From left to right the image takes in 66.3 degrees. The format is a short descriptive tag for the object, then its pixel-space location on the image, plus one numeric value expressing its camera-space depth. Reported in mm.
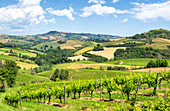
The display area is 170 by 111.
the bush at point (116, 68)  122550
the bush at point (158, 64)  104500
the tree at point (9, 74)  69250
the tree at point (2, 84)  51731
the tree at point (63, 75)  100656
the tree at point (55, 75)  104125
